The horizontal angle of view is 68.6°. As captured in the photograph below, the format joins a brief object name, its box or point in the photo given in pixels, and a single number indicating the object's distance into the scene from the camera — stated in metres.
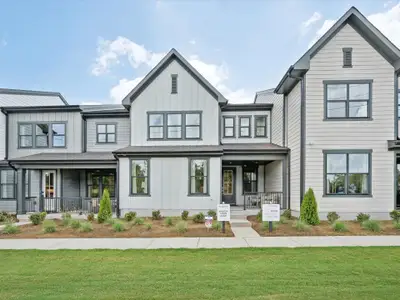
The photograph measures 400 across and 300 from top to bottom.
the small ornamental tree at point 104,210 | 12.78
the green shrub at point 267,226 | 10.91
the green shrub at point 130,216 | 13.52
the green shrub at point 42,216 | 13.05
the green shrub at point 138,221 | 12.23
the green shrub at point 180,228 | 10.43
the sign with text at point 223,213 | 10.45
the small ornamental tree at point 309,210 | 11.86
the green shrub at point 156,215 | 14.00
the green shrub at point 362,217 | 12.39
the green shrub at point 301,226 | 10.62
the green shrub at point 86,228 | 10.69
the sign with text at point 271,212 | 10.47
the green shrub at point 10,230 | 10.59
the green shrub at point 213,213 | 13.47
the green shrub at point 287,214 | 13.77
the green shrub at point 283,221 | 12.05
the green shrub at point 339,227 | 10.61
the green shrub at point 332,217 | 12.59
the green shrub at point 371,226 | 10.62
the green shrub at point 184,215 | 13.70
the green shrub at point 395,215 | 12.56
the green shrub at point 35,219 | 12.55
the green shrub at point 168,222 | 12.16
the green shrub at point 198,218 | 12.66
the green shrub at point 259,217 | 13.21
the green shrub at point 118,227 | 10.70
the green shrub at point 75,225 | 11.30
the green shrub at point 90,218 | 13.55
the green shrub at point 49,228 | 10.69
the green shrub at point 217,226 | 10.95
